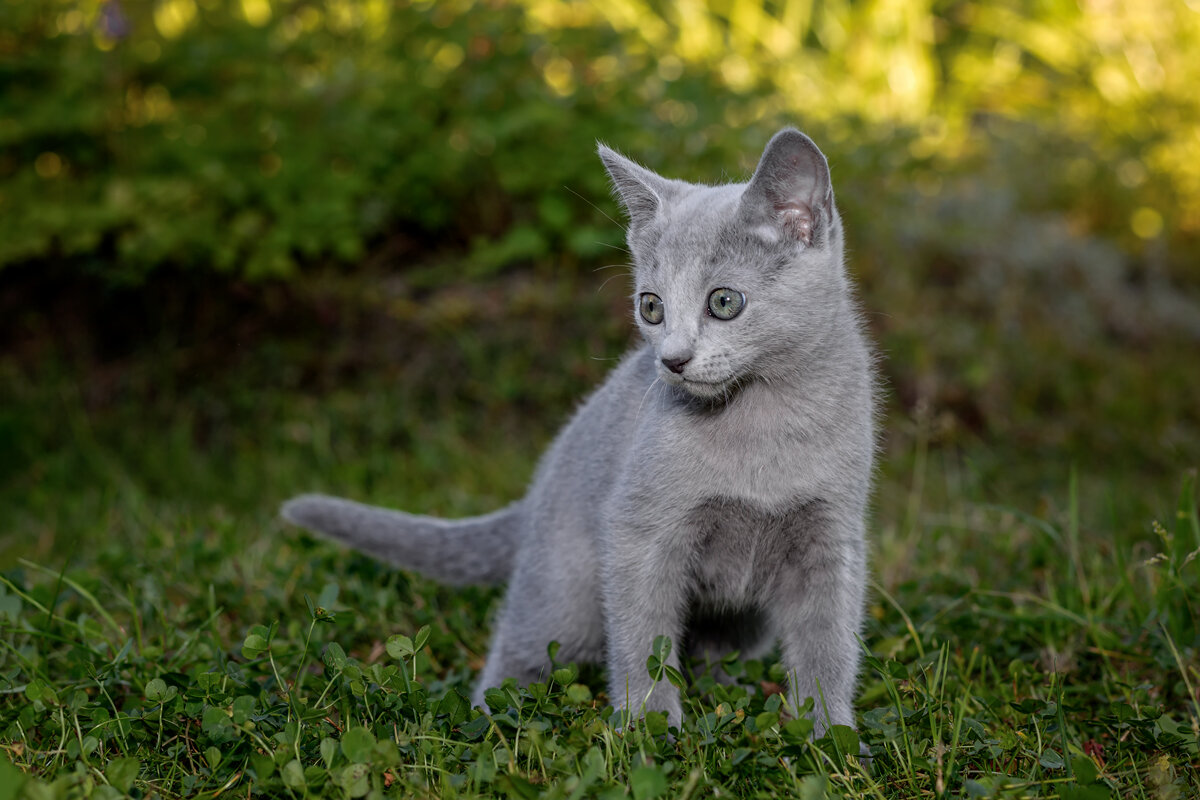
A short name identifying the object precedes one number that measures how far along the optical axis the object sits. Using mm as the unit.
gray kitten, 1024
